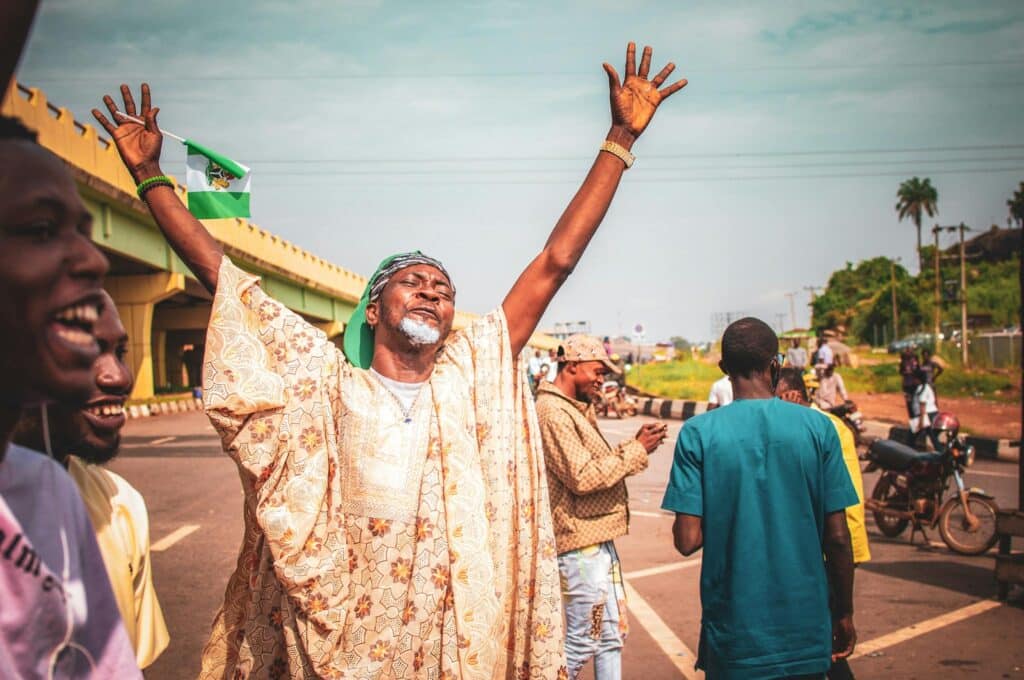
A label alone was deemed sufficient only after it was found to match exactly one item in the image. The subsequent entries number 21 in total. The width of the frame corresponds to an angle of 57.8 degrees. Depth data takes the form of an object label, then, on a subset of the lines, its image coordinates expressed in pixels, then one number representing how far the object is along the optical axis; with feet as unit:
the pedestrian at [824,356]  56.54
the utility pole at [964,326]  121.71
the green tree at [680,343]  544.05
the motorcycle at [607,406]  83.95
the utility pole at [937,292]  153.66
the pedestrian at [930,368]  50.55
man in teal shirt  10.52
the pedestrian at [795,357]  51.83
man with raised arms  9.16
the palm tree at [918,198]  319.68
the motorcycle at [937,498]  26.99
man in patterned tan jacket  14.08
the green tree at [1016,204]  224.94
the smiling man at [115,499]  8.16
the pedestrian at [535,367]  83.97
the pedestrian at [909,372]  59.72
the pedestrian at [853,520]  13.82
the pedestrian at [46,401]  3.90
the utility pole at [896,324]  238.97
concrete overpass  70.74
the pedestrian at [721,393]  40.57
